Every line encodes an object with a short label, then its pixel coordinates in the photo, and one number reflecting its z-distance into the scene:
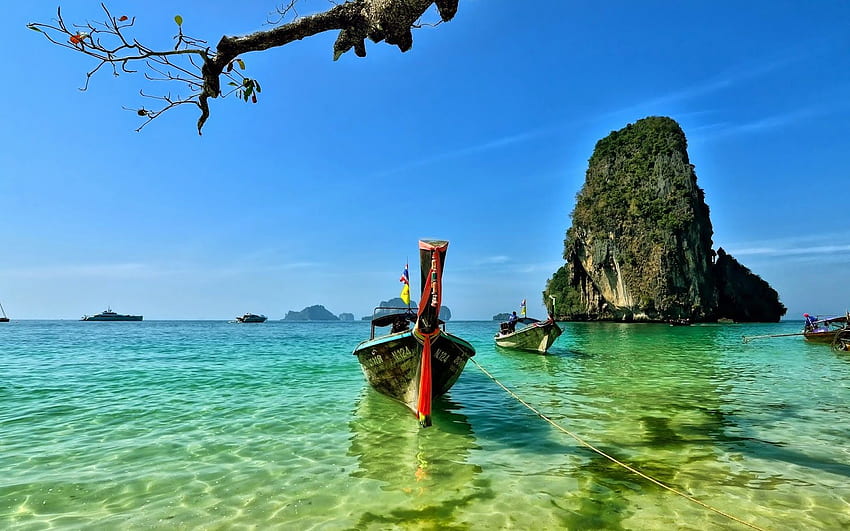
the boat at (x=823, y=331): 27.22
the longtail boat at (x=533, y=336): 23.22
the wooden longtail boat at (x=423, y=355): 7.28
